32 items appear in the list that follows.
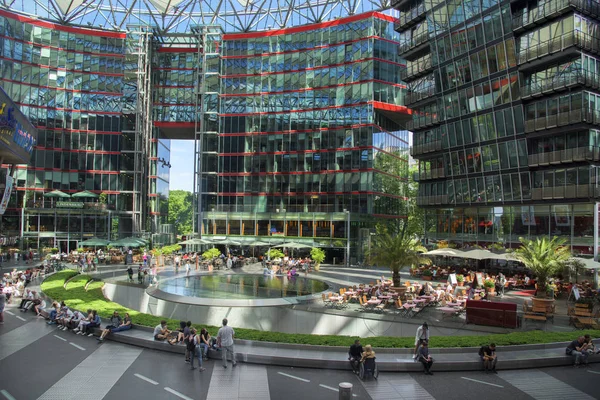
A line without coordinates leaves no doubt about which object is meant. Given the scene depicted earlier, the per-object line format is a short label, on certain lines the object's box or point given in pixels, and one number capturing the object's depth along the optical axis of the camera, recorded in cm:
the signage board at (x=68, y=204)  6775
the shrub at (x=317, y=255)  4651
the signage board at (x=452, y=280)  3124
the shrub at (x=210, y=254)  4562
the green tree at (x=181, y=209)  12256
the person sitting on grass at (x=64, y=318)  2072
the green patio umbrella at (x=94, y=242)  4984
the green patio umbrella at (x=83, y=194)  6348
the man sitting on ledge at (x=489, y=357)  1531
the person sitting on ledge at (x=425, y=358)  1509
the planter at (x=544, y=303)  2400
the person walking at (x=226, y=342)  1525
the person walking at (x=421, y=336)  1579
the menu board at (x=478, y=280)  3046
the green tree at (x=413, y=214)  7681
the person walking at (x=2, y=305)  2198
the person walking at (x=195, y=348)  1512
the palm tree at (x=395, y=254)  2928
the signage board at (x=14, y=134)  2259
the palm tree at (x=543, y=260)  2583
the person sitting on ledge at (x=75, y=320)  2038
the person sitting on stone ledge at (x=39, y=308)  2400
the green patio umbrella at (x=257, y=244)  5478
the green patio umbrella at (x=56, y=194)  5966
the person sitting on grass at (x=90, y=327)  1966
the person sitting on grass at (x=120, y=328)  1861
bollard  1157
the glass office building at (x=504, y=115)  3559
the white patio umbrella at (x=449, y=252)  3768
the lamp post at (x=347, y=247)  5538
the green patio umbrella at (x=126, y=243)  5005
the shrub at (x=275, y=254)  4610
